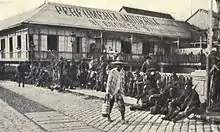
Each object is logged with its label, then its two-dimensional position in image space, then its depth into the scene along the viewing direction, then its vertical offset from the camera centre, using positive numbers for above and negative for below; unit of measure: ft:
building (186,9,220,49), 124.36 +18.21
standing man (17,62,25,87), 64.39 -2.27
